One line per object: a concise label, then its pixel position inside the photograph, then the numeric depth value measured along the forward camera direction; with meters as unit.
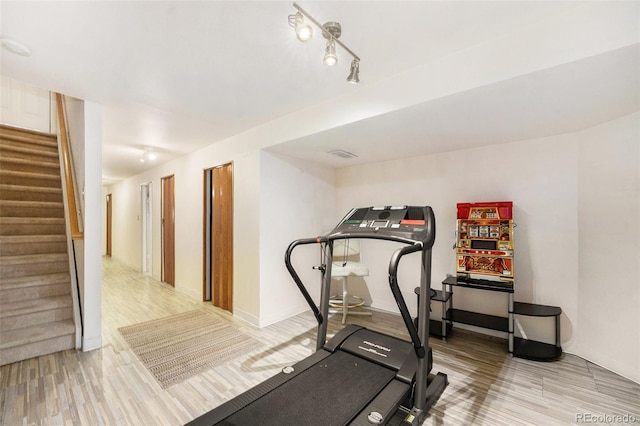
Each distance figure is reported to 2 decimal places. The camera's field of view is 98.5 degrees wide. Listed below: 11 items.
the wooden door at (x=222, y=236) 4.03
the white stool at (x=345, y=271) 3.64
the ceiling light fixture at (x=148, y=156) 4.64
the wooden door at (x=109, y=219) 8.81
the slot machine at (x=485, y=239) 2.86
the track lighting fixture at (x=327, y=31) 1.51
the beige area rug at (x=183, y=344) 2.54
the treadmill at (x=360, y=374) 1.60
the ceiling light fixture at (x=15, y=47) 1.82
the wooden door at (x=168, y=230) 5.32
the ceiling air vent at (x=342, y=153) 3.58
